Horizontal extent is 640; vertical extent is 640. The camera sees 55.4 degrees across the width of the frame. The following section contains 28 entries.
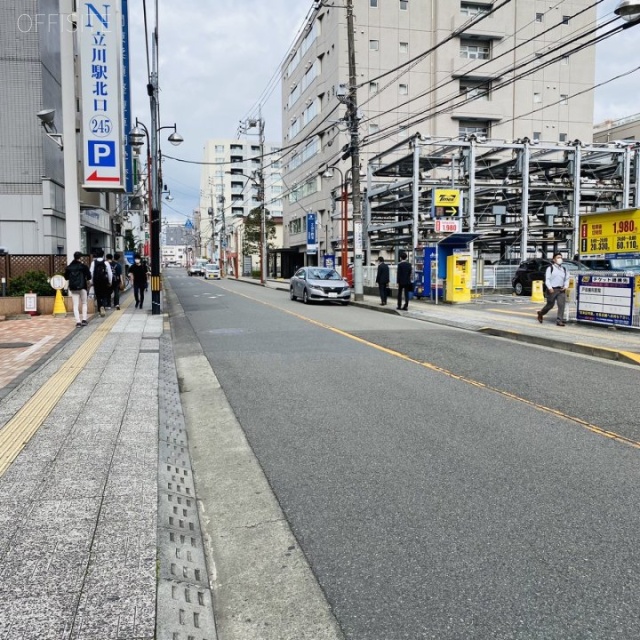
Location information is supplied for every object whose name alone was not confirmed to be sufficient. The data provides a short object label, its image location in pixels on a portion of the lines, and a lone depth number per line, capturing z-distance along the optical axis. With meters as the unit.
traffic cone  16.78
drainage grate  2.86
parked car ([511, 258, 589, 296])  27.31
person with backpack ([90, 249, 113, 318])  16.94
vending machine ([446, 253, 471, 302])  22.88
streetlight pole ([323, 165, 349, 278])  32.03
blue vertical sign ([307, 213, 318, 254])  48.84
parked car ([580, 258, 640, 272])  18.05
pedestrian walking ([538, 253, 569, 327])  14.85
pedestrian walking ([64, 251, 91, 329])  14.50
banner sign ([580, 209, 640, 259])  14.30
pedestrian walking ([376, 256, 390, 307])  22.25
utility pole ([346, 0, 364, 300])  24.05
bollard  24.81
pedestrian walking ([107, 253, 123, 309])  19.89
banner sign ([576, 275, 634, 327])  14.06
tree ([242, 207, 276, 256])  65.12
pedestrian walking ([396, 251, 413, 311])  20.22
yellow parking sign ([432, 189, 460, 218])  25.62
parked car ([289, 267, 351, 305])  24.27
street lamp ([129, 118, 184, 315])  18.14
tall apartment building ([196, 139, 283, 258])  123.26
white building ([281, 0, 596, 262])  50.72
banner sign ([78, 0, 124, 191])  17.95
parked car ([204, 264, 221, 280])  64.12
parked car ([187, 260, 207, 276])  73.07
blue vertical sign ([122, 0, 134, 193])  26.05
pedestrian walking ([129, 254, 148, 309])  20.66
